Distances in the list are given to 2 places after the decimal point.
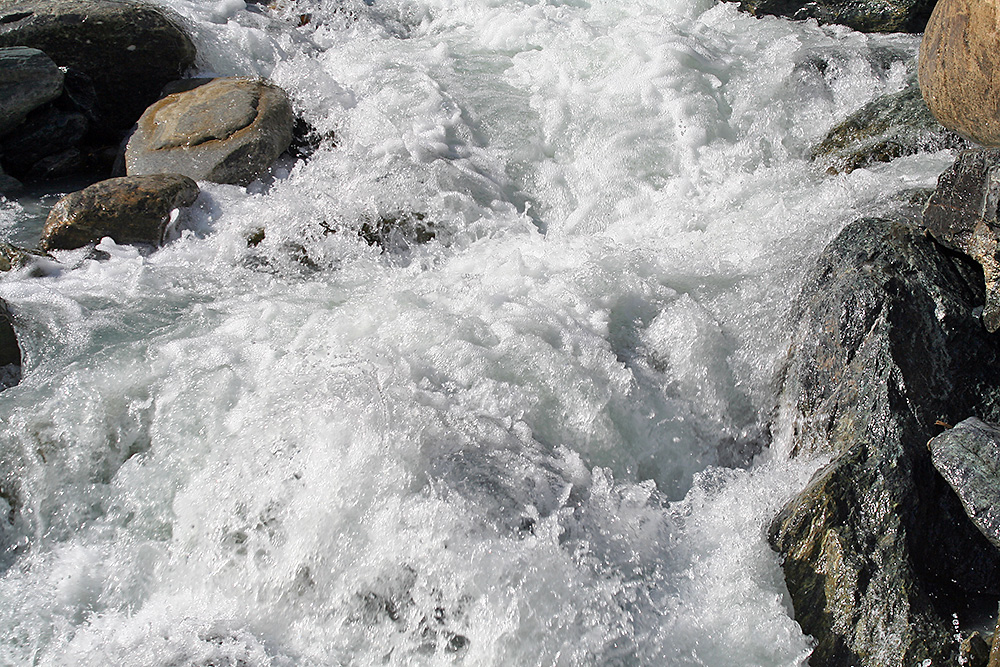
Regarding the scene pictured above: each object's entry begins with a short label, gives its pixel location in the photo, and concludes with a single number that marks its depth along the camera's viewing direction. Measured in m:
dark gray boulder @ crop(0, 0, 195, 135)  5.95
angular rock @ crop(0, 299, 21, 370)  3.69
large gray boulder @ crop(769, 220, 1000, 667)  2.81
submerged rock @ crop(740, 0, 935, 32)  7.27
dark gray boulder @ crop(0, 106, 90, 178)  5.80
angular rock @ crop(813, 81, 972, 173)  4.91
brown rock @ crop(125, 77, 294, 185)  5.51
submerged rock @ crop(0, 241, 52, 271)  4.47
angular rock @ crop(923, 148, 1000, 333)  3.39
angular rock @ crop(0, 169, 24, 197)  5.60
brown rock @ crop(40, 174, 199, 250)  4.81
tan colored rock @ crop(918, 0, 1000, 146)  3.46
